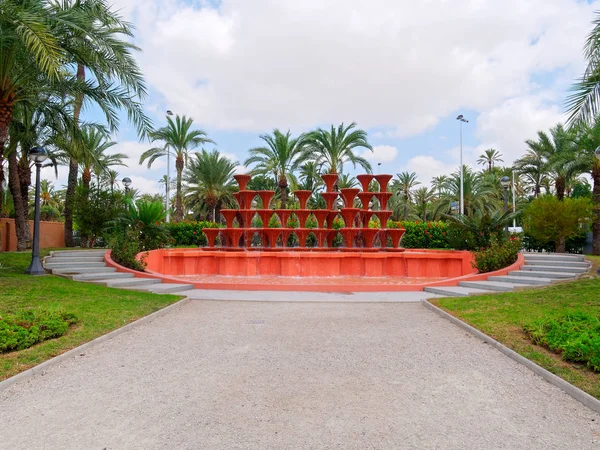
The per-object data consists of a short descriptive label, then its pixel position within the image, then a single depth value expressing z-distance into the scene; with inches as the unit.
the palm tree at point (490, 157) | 2174.3
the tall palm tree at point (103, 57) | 454.9
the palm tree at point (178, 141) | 1284.4
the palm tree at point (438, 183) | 2012.8
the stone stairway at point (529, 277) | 457.4
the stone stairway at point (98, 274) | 468.4
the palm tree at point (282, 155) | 1175.0
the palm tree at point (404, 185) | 2004.2
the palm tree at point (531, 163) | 1155.3
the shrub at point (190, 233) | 1034.7
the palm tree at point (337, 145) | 1117.7
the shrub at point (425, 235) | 978.7
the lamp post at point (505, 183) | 715.4
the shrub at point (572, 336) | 200.2
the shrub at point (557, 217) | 713.3
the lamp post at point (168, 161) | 1302.5
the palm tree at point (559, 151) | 895.7
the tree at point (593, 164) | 749.3
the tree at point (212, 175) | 1373.0
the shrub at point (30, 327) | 226.2
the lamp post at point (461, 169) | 1261.1
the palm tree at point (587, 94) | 437.1
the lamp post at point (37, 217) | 479.2
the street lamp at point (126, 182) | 927.0
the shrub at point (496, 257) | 542.6
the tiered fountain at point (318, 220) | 799.8
